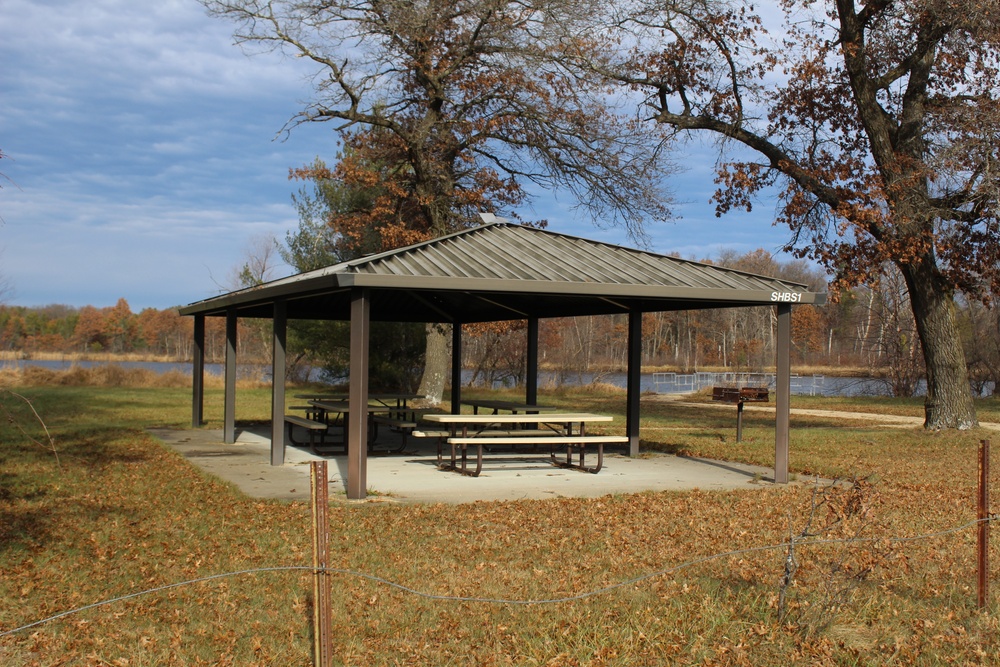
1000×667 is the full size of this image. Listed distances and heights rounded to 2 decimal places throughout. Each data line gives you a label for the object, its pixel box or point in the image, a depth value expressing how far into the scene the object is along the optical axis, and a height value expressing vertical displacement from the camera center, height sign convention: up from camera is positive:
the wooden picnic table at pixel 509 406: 14.19 -0.85
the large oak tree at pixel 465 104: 22.83 +6.48
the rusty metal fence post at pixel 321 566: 4.02 -0.96
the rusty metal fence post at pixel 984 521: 5.20 -0.91
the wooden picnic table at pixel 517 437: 10.50 -0.99
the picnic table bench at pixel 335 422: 12.39 -1.00
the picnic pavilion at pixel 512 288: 8.98 +0.73
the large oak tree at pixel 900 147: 16.45 +4.15
